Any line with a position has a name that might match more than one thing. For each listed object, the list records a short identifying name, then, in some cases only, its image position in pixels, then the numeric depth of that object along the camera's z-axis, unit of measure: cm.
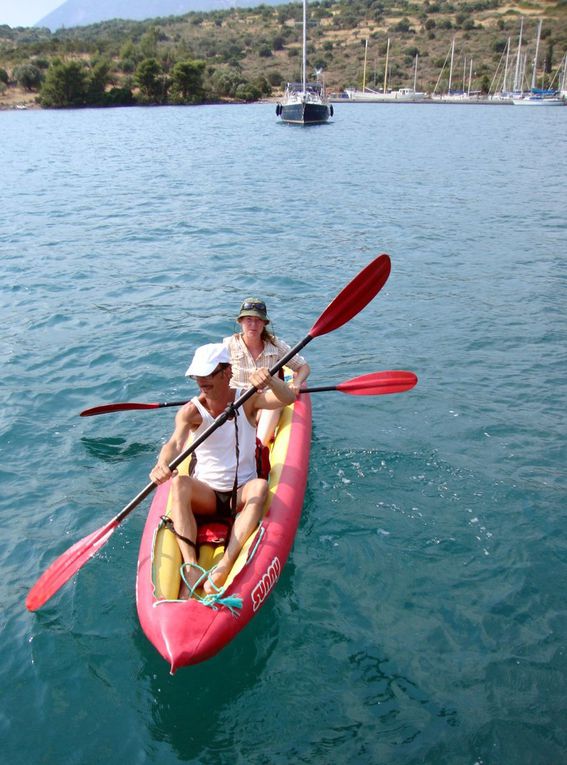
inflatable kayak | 378
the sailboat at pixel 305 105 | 4134
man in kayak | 431
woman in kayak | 582
